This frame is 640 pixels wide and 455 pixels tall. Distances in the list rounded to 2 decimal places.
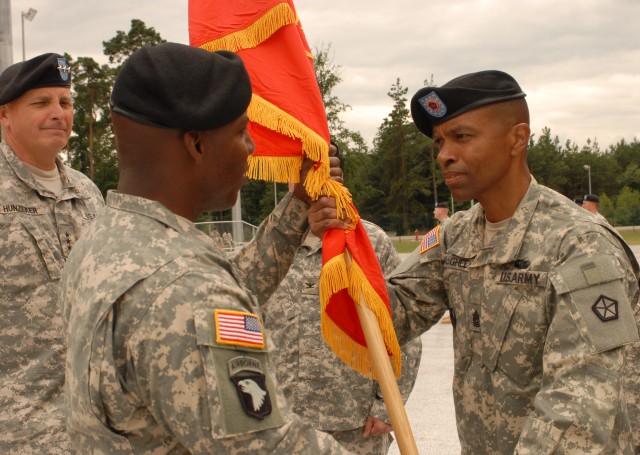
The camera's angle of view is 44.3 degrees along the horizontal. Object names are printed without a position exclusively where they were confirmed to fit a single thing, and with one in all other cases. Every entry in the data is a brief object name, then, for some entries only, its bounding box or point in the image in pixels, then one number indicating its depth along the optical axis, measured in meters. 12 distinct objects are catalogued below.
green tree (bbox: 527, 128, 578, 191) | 71.12
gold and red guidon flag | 3.31
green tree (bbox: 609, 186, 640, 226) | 55.94
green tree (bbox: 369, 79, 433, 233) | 63.56
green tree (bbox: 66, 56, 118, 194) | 38.47
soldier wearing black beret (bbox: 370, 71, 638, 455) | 2.54
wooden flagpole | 2.84
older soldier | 3.85
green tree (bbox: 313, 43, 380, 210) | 22.61
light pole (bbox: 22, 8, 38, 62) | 17.67
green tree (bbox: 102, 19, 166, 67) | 39.53
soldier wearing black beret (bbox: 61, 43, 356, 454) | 1.78
